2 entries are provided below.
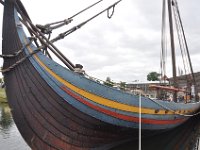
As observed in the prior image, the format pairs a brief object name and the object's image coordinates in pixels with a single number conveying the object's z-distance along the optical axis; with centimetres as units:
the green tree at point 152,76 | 4900
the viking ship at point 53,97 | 434
